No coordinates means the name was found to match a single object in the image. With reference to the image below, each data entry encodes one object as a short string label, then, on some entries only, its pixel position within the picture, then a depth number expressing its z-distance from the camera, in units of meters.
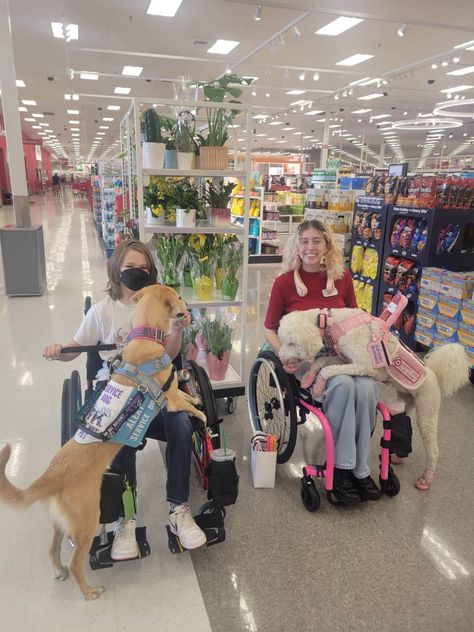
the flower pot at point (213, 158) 2.90
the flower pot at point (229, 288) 3.09
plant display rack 2.80
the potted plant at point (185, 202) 2.91
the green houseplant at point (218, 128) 2.90
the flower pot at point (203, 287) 3.03
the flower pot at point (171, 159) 2.89
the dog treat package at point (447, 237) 4.07
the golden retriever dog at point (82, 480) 1.52
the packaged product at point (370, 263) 4.77
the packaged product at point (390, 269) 4.49
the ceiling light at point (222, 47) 8.48
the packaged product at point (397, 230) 4.42
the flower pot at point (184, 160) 2.87
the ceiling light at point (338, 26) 7.19
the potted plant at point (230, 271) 3.09
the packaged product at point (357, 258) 5.00
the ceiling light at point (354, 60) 9.26
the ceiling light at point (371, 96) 13.17
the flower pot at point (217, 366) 3.18
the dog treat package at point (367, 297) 4.85
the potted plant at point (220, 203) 3.04
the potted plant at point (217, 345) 3.08
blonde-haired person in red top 2.20
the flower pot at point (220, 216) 3.03
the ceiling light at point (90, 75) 10.54
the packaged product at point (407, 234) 4.30
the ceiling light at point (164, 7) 6.62
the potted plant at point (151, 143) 2.76
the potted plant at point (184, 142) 2.88
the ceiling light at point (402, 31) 6.62
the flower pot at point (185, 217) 2.90
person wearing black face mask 1.91
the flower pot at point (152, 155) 2.77
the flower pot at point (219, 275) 3.10
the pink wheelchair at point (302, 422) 2.25
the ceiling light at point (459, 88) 11.99
